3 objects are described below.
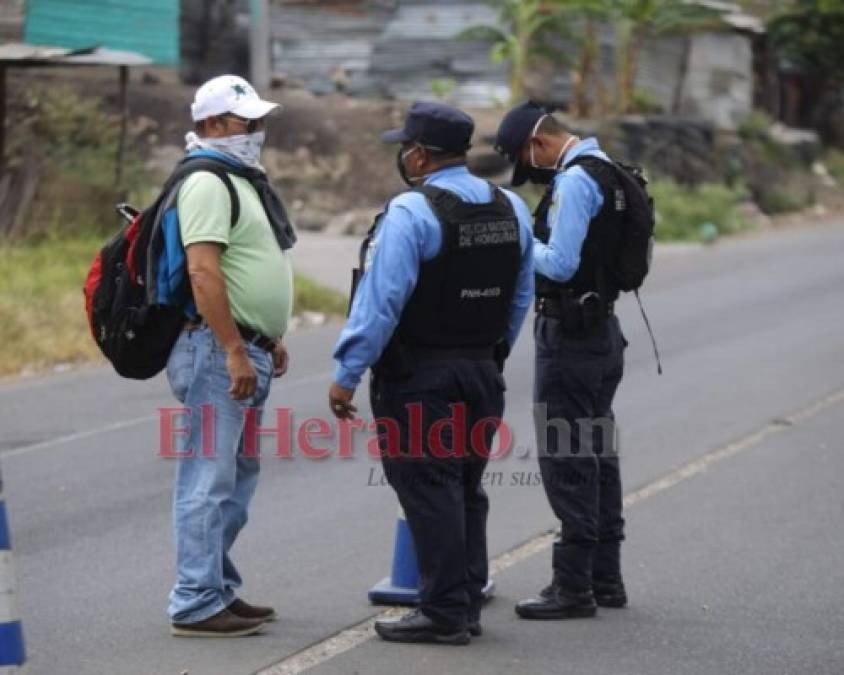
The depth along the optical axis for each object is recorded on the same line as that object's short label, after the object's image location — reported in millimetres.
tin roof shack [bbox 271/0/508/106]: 31000
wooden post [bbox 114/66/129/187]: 19453
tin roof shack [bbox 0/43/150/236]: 18172
